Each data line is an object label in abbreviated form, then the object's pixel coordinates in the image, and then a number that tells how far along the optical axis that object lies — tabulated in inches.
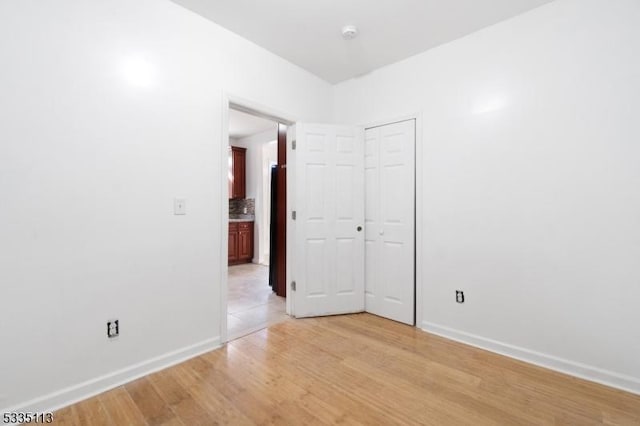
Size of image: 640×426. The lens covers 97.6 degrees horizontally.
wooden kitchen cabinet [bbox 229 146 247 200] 245.4
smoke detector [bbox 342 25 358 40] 96.0
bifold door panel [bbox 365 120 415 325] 115.2
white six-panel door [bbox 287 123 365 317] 121.0
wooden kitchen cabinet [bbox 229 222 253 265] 228.4
